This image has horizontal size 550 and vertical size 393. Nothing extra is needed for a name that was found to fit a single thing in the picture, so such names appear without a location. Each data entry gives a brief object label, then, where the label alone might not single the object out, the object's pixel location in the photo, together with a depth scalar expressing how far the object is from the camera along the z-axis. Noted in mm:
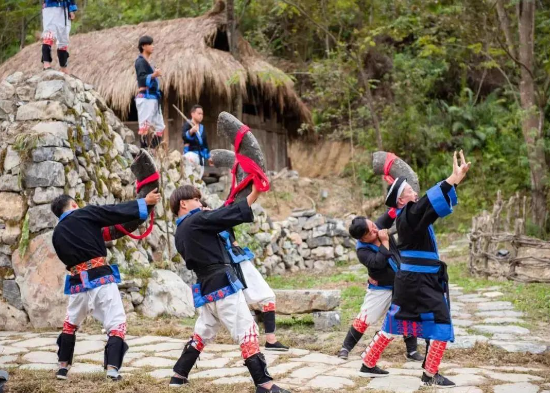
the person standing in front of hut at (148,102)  9484
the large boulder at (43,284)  7004
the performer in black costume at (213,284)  4297
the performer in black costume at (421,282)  4527
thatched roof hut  13438
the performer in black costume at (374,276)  5453
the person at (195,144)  11094
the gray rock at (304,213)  12969
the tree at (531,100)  13492
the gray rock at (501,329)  6508
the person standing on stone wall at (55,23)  8391
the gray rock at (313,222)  12867
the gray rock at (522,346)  5684
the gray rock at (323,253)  12781
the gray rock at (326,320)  6793
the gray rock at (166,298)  7648
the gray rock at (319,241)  12812
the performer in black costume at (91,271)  4840
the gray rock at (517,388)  4398
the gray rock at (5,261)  7320
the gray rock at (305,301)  6828
